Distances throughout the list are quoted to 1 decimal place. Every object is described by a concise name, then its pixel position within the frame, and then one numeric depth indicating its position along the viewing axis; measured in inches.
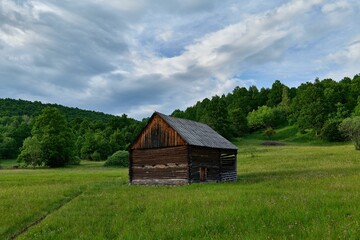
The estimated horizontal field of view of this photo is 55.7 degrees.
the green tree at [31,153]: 2450.8
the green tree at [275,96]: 5128.0
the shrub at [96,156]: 3275.1
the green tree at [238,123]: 3718.0
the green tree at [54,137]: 2469.2
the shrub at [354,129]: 2126.0
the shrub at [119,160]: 2499.5
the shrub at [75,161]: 2646.2
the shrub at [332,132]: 3016.7
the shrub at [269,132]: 3494.1
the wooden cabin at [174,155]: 1172.5
